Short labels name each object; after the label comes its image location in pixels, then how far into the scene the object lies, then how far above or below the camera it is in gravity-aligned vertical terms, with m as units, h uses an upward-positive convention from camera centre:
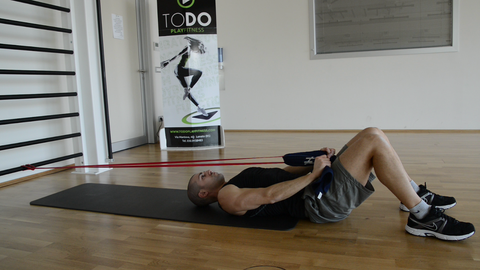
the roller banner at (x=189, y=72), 4.32 +0.26
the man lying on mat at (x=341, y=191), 1.66 -0.48
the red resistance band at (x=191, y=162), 3.46 -0.66
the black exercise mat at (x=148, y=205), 1.98 -0.68
